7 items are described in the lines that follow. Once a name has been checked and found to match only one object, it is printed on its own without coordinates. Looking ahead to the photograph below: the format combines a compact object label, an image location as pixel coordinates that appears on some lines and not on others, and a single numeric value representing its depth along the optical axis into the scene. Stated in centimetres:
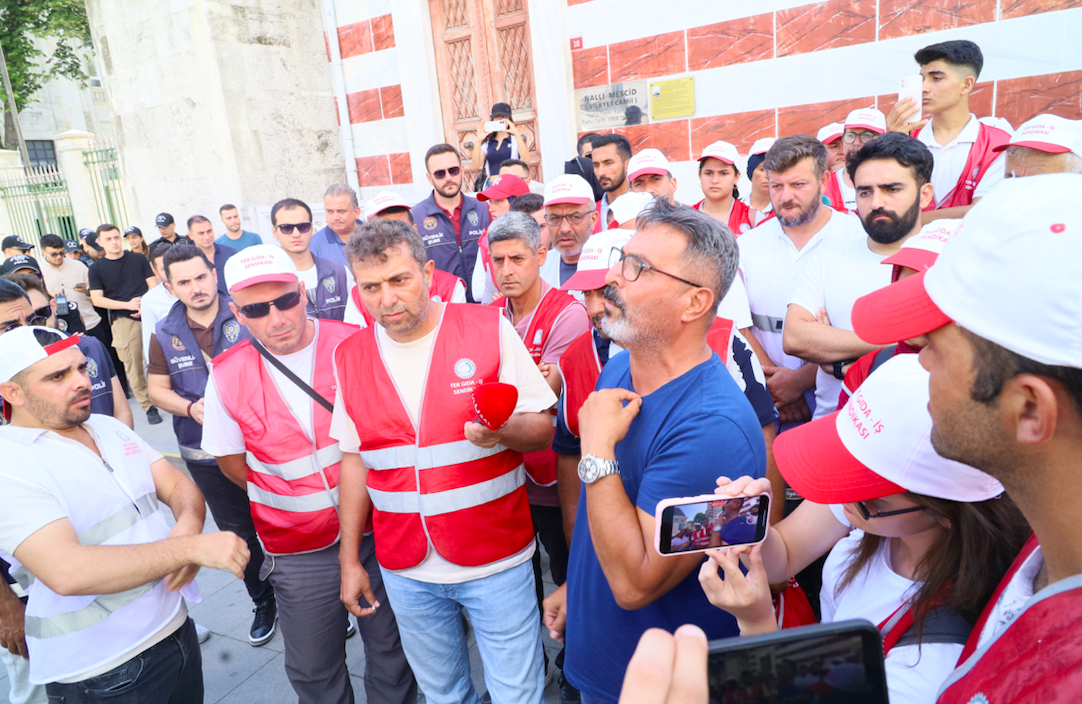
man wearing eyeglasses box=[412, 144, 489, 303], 566
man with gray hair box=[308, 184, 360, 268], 554
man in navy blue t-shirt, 163
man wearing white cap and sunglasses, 272
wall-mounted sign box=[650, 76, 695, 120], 739
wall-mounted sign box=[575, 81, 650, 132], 777
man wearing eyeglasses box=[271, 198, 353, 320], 473
